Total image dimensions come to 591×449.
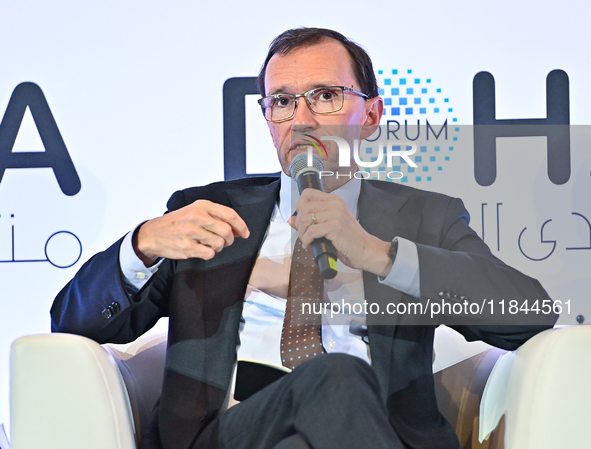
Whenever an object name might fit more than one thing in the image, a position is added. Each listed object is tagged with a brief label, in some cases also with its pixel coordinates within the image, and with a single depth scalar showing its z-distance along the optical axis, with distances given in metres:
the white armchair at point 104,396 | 3.76
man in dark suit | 3.75
